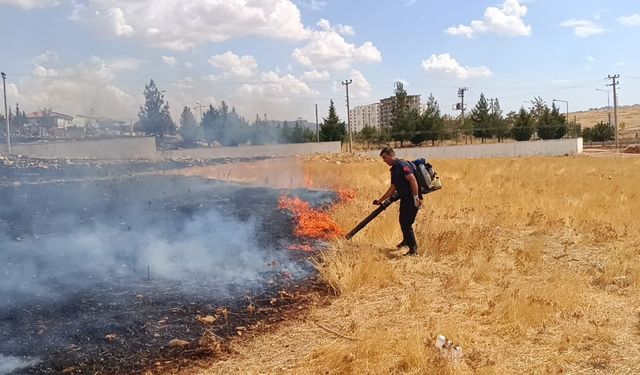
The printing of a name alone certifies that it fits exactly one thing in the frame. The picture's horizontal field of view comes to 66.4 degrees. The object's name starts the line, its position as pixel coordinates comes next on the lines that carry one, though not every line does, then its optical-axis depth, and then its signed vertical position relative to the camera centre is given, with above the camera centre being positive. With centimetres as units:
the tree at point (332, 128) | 4959 +292
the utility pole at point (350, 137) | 4322 +174
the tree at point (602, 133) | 5991 +183
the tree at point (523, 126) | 4900 +243
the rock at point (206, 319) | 513 -167
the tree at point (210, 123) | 4388 +357
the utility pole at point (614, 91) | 5094 +611
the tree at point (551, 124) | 4906 +256
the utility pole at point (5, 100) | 3070 +431
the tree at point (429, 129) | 4906 +250
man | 736 -57
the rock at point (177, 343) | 458 -170
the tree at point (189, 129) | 4402 +317
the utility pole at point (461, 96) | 6369 +773
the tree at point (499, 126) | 5031 +258
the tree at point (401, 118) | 4925 +376
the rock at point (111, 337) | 467 -166
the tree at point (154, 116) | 4178 +406
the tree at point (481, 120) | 5059 +336
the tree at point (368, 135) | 5134 +224
